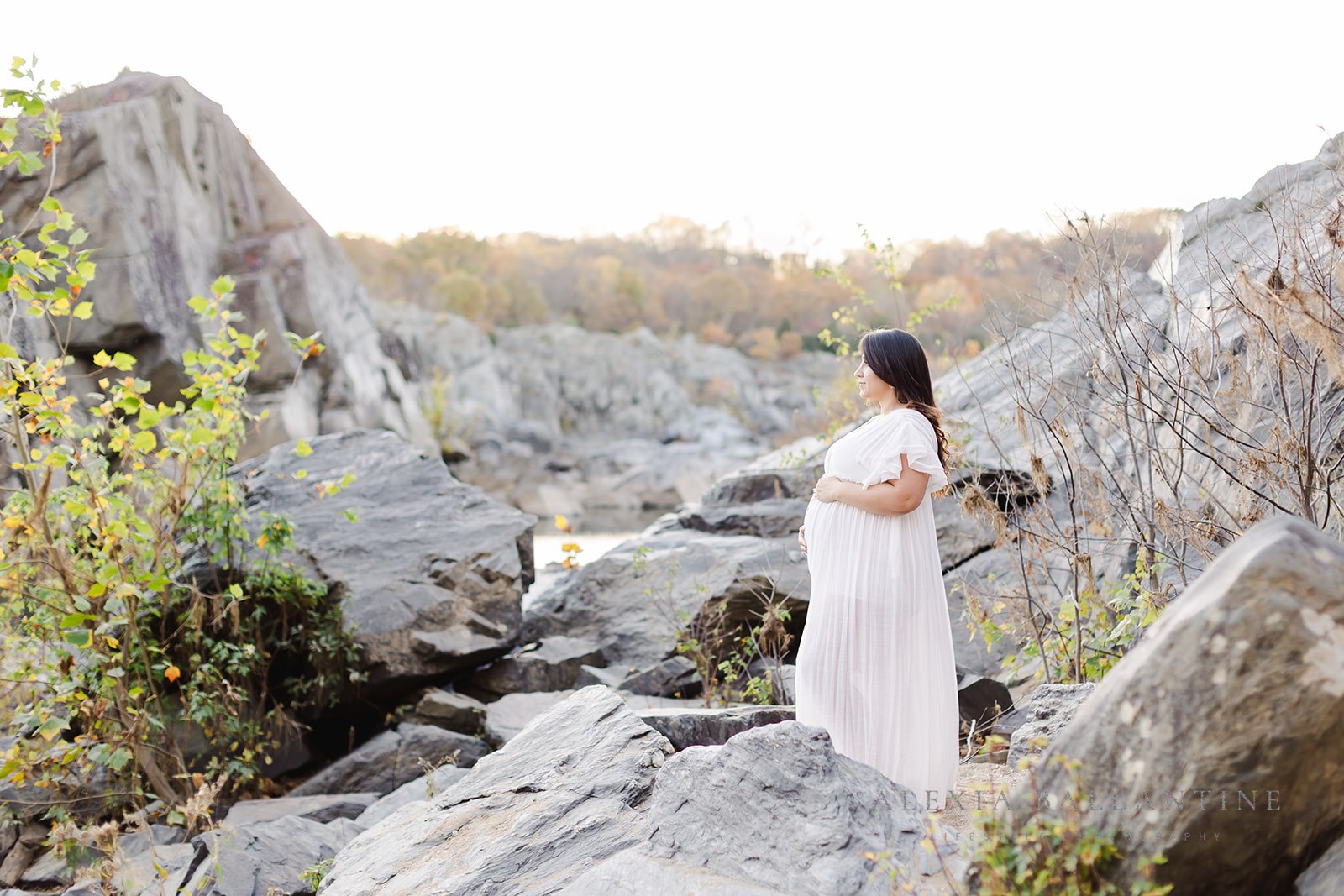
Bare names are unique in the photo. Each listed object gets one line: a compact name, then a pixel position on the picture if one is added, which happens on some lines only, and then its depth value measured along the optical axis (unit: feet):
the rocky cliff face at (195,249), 58.65
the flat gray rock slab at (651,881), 8.72
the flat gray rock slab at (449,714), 21.81
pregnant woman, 11.55
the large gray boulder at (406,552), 22.08
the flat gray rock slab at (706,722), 13.64
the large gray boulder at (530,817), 10.43
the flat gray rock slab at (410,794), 16.76
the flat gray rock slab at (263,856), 13.74
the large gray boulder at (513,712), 20.53
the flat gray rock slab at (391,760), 19.90
